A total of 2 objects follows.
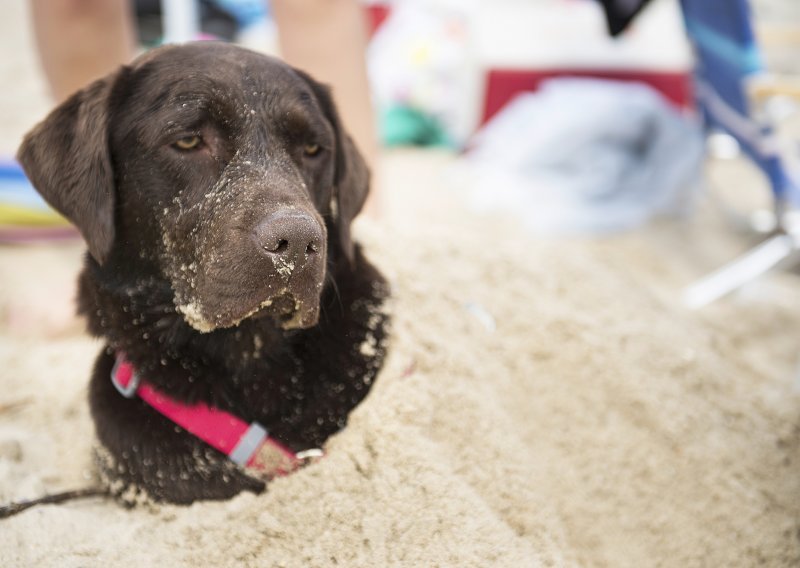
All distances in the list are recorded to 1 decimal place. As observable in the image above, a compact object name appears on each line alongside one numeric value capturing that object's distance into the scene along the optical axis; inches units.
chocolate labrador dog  31.7
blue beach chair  56.9
